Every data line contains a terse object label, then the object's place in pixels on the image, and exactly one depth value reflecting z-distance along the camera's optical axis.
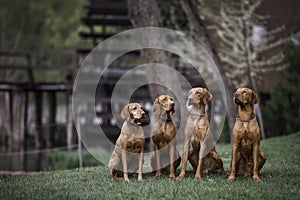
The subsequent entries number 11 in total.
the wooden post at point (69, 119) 19.84
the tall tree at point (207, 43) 13.33
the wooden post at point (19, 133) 20.56
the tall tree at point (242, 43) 18.52
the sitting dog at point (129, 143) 7.50
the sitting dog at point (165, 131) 7.54
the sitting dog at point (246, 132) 7.19
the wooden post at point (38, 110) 22.92
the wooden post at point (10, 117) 21.58
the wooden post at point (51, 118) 21.54
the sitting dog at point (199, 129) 7.42
